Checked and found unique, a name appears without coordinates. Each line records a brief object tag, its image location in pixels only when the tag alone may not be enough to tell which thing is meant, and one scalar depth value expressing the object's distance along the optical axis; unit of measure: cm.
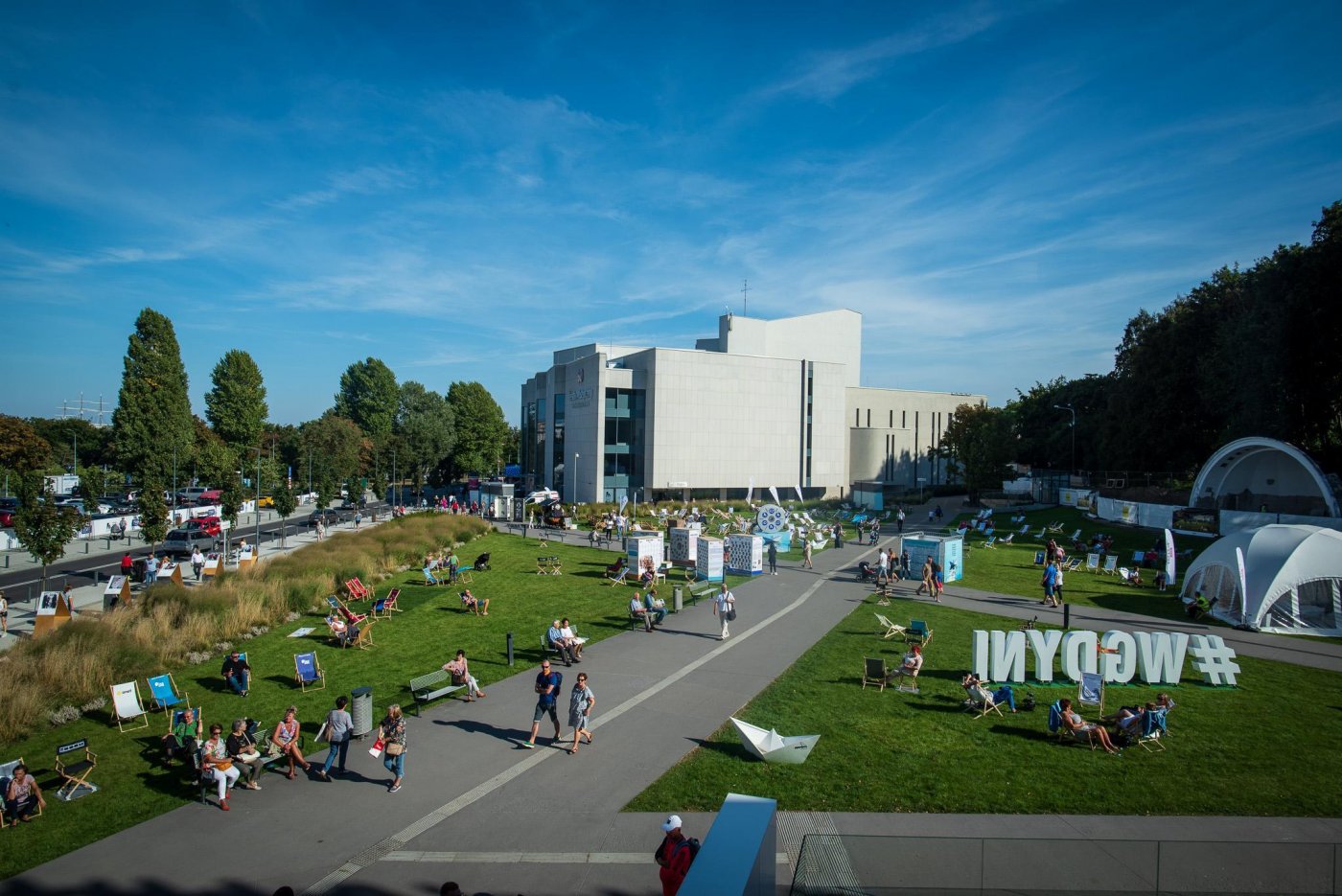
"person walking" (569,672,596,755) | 1206
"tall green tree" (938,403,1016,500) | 6188
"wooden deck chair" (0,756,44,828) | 993
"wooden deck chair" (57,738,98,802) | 1069
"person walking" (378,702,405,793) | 1052
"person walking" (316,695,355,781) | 1107
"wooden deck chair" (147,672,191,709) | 1401
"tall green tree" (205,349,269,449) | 6512
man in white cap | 725
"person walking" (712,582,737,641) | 1877
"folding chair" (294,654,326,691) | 1528
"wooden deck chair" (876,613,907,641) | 1939
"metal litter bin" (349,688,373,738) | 1250
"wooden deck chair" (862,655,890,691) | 1509
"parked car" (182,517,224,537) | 3822
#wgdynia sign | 1511
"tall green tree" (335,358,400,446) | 8406
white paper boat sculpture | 1116
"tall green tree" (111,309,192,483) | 4934
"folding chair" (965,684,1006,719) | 1375
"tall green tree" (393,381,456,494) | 6875
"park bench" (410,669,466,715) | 1376
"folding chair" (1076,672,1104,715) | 1363
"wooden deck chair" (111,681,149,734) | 1334
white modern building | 5819
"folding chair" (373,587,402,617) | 2183
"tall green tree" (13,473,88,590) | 2453
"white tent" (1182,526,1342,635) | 2000
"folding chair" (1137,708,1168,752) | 1229
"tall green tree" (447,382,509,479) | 7769
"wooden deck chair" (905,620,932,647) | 1823
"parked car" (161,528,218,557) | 3494
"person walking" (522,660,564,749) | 1213
